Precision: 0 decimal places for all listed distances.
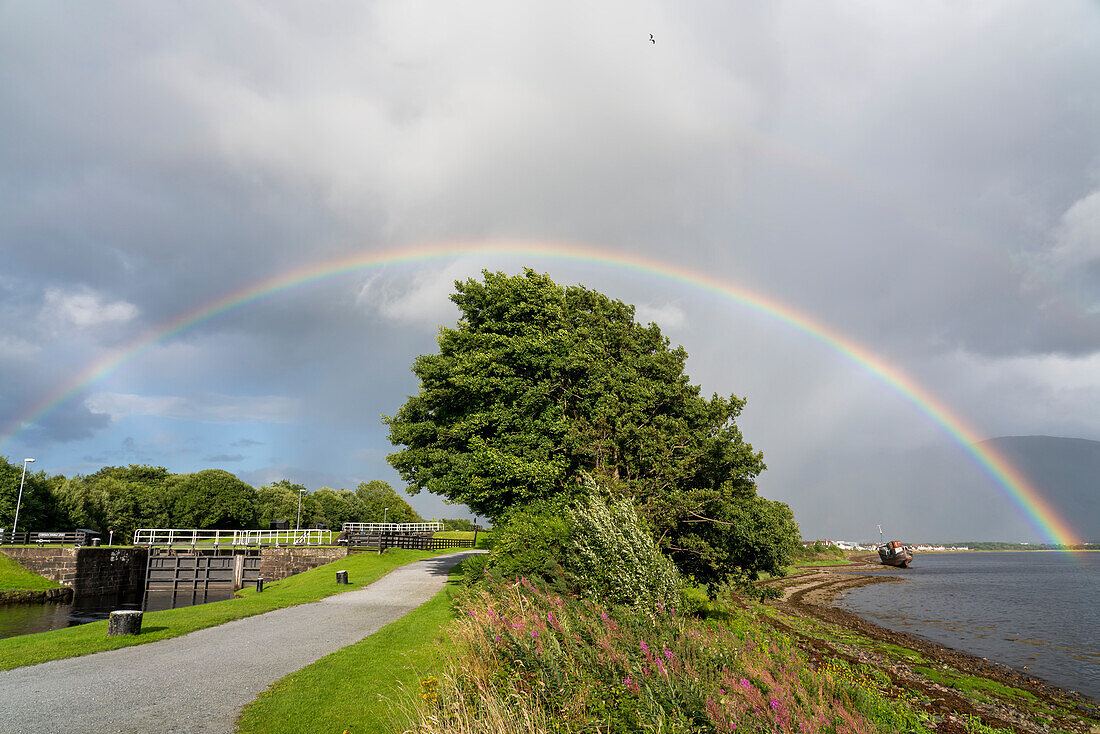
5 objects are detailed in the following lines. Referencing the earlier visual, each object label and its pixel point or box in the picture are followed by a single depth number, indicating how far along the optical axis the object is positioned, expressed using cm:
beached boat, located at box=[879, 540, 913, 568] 12100
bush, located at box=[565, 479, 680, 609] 1320
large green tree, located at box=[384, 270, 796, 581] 2523
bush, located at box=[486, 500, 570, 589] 1694
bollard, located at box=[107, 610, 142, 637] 1658
